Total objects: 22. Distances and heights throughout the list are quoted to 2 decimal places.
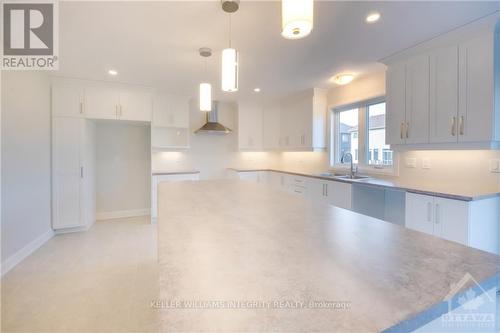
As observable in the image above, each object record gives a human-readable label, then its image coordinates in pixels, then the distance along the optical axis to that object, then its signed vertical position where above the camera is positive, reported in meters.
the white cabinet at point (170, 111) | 4.28 +0.99
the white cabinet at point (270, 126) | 5.30 +0.84
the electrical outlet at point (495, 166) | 2.21 -0.02
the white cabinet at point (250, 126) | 5.13 +0.82
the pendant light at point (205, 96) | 2.09 +0.59
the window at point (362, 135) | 3.45 +0.46
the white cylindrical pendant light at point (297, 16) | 1.06 +0.67
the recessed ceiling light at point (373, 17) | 1.94 +1.23
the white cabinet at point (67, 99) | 3.52 +0.98
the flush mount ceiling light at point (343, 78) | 3.42 +1.26
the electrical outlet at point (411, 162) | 2.94 +0.02
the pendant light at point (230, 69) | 1.60 +0.64
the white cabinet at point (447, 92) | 2.05 +0.72
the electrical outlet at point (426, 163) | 2.78 +0.00
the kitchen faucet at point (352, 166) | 3.53 -0.04
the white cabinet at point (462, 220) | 1.93 -0.49
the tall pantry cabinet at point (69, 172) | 3.52 -0.14
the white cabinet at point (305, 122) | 4.24 +0.80
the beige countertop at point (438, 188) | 1.96 -0.24
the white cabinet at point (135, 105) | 3.96 +1.00
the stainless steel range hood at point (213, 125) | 4.70 +0.77
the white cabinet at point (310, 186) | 3.23 -0.38
